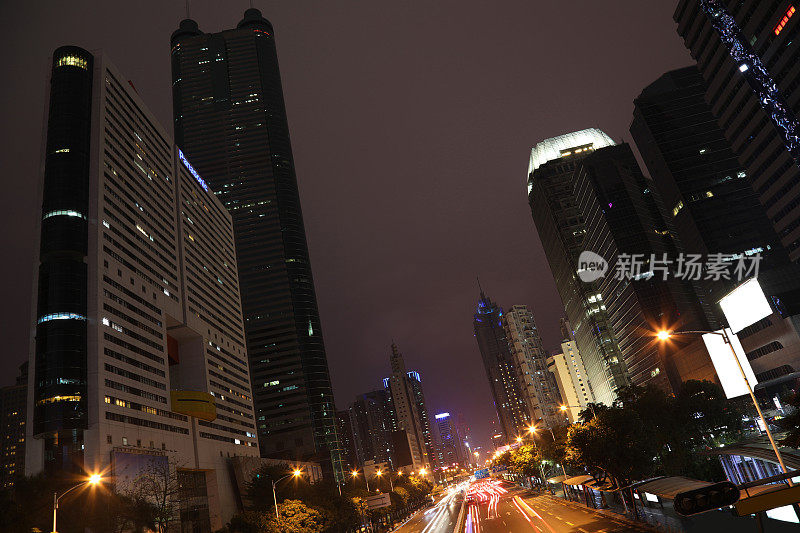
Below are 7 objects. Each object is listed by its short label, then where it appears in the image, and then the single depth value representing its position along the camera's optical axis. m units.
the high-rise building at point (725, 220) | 183.88
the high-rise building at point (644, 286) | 181.12
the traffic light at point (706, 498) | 16.09
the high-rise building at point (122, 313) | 85.31
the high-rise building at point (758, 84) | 109.25
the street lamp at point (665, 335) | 26.68
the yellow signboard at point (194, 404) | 108.62
